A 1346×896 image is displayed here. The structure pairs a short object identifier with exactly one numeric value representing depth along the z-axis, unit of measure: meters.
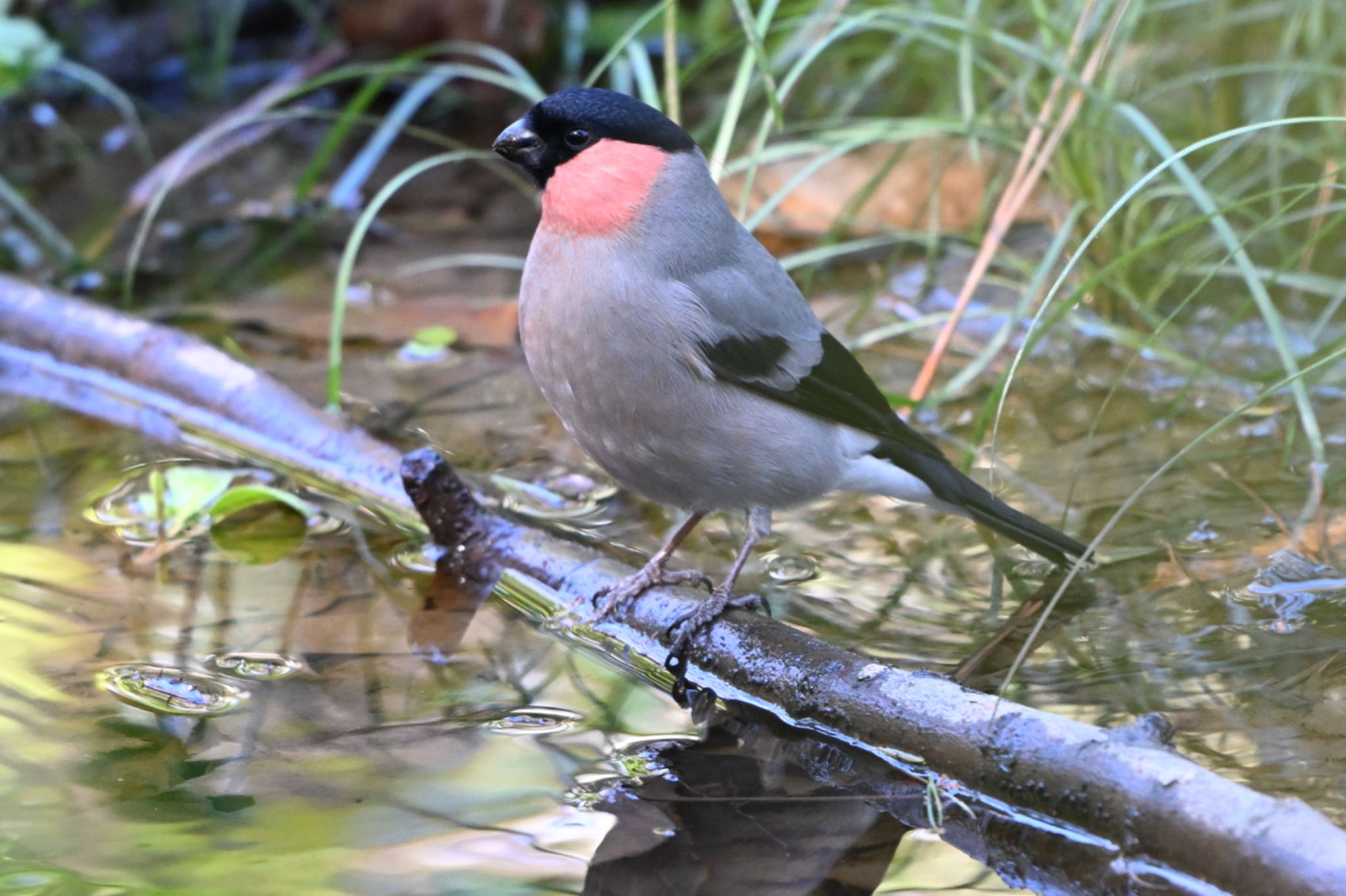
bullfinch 5.76
